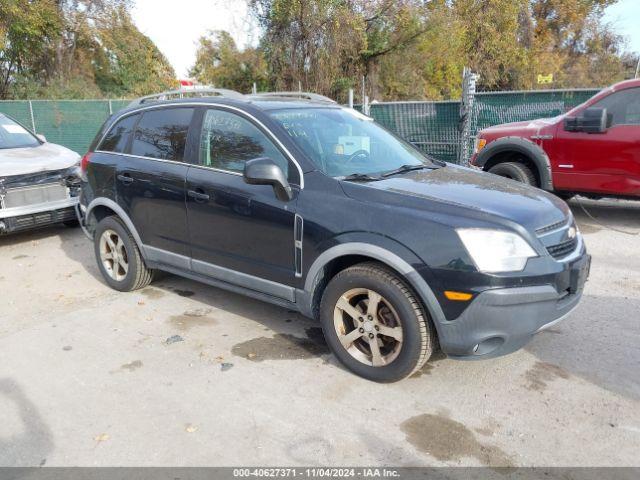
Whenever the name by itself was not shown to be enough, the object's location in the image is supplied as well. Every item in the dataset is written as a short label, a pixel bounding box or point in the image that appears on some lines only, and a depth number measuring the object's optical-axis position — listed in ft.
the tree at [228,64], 83.66
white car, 21.45
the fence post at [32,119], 49.03
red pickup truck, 22.35
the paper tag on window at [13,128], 25.39
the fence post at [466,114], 31.81
